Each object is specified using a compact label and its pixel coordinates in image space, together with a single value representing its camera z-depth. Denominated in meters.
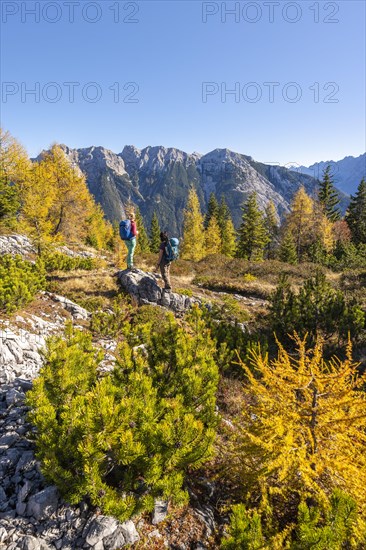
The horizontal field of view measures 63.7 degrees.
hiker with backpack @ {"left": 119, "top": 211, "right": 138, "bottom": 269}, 12.07
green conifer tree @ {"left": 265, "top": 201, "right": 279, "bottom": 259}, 58.43
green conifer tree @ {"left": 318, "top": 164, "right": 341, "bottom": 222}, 50.56
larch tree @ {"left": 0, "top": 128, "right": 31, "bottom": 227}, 21.48
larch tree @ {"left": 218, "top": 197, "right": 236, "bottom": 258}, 48.66
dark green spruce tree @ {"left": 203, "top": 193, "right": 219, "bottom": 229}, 55.99
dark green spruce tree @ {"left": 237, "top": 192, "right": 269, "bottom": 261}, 39.31
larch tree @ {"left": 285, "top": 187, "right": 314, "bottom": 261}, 40.53
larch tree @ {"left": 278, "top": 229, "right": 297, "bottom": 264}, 34.94
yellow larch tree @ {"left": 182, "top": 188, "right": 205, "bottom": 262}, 42.47
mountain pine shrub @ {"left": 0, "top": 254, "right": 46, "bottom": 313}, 7.90
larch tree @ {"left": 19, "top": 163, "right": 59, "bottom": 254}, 23.06
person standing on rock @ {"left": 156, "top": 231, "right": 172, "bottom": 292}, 11.95
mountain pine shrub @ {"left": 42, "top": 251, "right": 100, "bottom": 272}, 13.16
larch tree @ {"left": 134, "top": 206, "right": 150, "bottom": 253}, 47.19
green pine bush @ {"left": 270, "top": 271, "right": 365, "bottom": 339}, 10.23
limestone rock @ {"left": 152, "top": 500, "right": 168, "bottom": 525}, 3.27
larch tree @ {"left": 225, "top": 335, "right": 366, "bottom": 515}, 3.27
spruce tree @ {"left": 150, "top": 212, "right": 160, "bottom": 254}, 53.24
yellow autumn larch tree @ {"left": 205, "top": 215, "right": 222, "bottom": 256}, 46.28
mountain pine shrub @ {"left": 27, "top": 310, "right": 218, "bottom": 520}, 2.75
